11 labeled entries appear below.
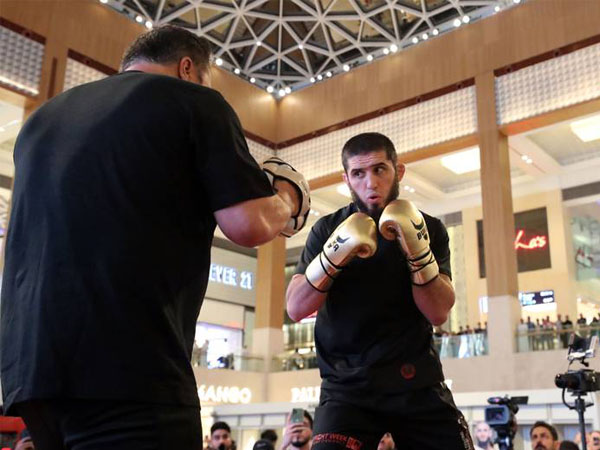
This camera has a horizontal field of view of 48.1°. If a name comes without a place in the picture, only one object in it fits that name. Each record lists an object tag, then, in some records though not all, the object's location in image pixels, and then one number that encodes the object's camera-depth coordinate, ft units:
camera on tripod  17.07
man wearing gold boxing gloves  7.66
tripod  17.44
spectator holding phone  9.94
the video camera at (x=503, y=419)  13.64
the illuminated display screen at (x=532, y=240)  74.54
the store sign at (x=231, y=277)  92.73
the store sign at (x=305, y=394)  60.03
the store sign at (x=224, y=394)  61.10
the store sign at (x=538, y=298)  73.15
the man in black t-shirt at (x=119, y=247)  4.17
